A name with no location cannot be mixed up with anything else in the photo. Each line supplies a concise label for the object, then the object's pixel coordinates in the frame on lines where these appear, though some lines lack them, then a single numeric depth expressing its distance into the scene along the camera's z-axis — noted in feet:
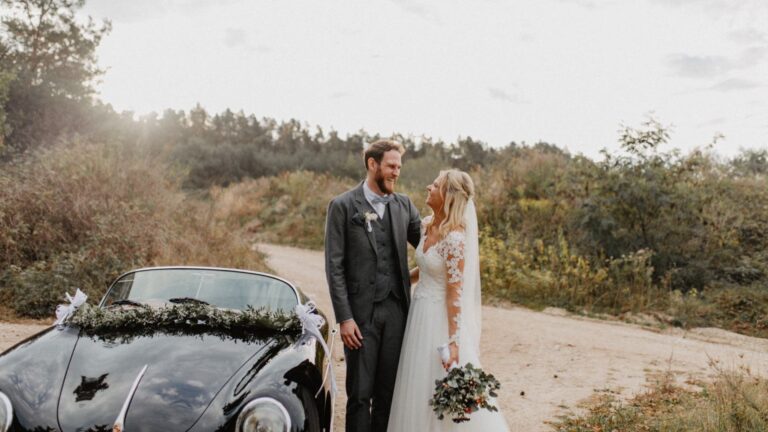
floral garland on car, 12.10
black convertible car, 9.13
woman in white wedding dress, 12.62
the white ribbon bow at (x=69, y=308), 12.67
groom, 12.66
